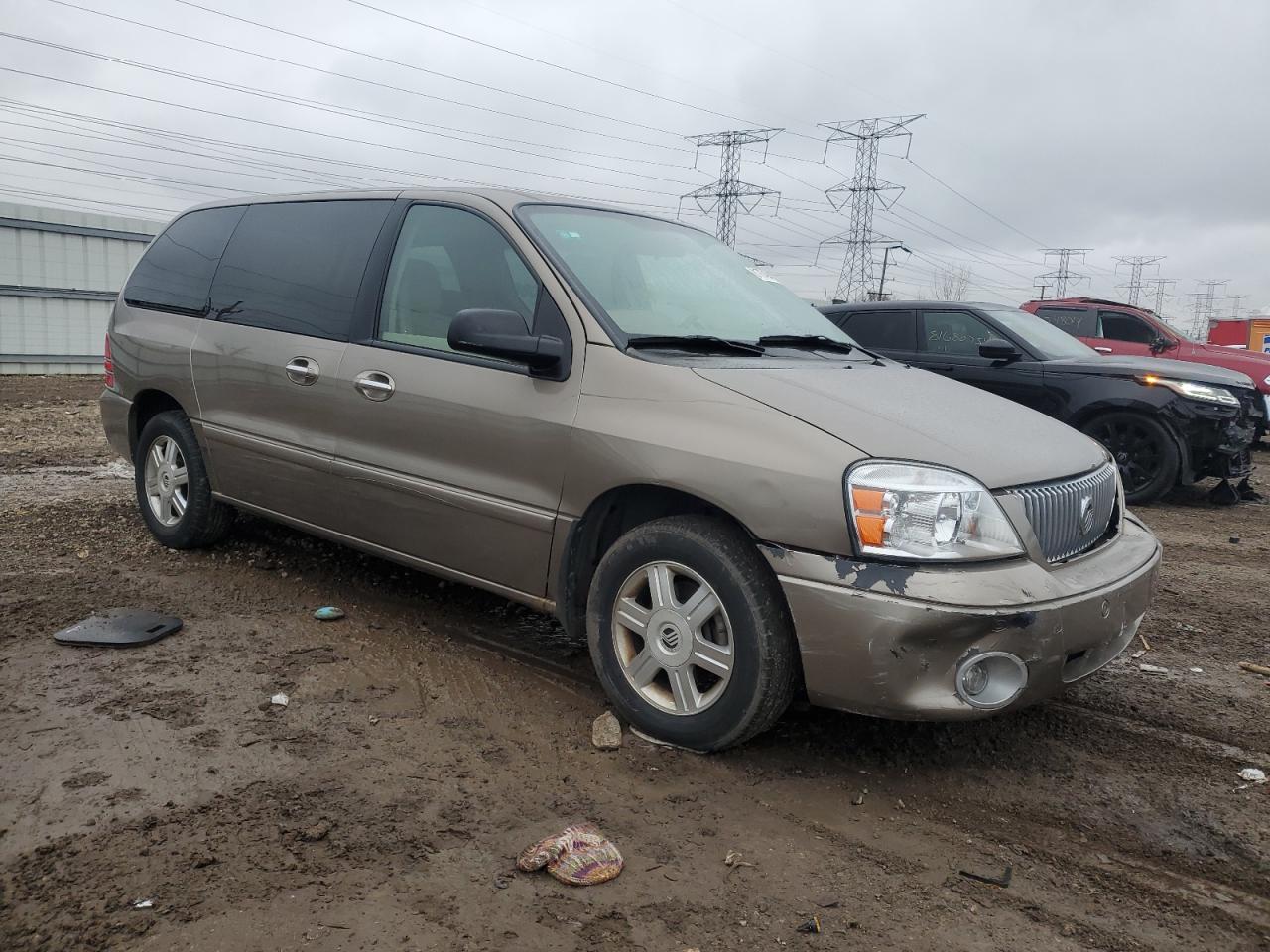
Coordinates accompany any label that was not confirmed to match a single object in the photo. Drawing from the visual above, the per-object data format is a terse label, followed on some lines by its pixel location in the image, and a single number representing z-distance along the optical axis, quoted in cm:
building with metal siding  1656
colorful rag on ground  247
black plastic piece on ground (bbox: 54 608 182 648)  394
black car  800
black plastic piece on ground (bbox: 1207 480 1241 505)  851
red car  1183
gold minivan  276
